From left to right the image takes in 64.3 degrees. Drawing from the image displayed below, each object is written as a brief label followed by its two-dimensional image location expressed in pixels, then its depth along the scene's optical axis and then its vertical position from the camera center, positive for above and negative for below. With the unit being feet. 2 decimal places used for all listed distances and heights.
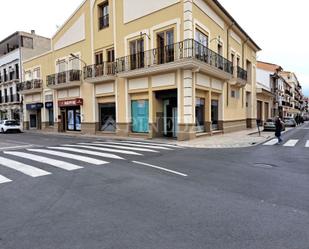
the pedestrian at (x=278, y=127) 48.21 -2.39
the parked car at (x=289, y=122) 110.22 -3.29
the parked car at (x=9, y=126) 87.66 -2.38
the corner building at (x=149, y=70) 52.21 +11.96
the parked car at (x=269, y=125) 77.43 -3.15
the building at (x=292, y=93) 212.41 +20.76
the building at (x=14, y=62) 107.55 +26.01
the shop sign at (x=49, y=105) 87.37 +4.90
